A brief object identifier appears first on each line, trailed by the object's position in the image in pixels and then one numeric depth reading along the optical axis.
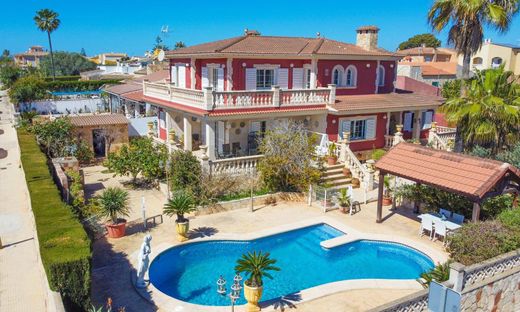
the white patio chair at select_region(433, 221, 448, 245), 16.23
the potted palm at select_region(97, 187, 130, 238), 16.14
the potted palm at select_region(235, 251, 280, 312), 11.44
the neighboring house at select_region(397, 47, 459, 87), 56.62
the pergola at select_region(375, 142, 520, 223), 14.24
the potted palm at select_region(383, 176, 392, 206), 21.17
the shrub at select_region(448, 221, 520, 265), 12.42
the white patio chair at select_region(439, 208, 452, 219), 17.62
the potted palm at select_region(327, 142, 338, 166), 24.22
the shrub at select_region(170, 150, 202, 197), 19.94
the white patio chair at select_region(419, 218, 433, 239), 16.84
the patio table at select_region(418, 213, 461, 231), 16.16
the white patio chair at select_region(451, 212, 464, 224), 17.08
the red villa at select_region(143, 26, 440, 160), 23.70
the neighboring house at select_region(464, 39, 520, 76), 63.94
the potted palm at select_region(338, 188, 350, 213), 19.95
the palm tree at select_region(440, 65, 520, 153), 18.50
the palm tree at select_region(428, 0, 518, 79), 20.59
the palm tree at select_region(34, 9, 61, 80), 74.88
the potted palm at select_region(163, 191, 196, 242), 16.17
